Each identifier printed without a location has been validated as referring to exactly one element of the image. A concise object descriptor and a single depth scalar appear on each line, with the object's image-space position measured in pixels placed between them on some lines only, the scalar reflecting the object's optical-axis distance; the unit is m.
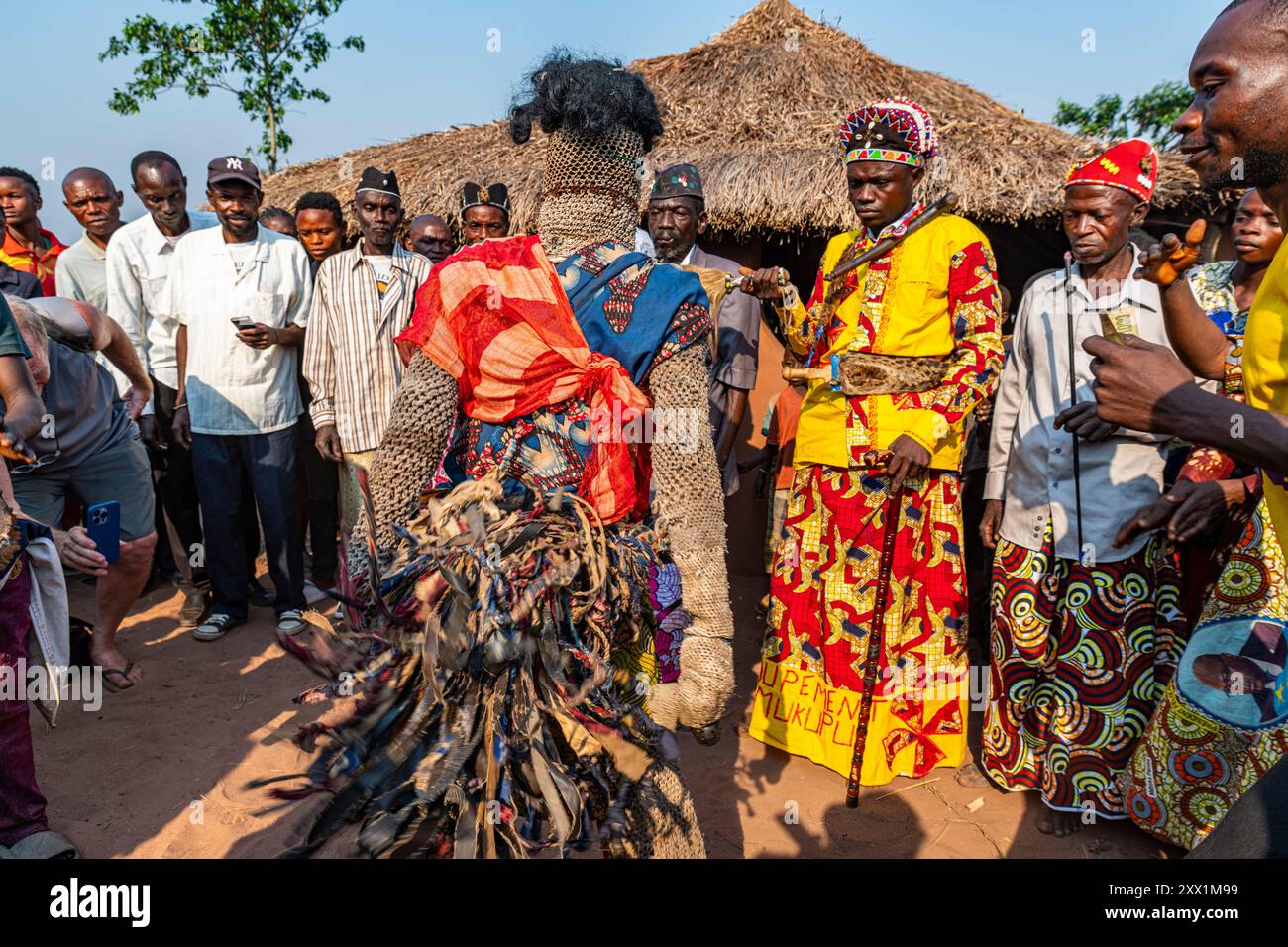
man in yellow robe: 3.23
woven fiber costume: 1.66
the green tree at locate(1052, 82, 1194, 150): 22.81
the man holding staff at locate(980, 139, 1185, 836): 3.10
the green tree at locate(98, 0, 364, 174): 14.68
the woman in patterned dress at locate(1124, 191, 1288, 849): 2.58
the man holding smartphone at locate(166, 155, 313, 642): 4.77
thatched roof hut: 7.12
